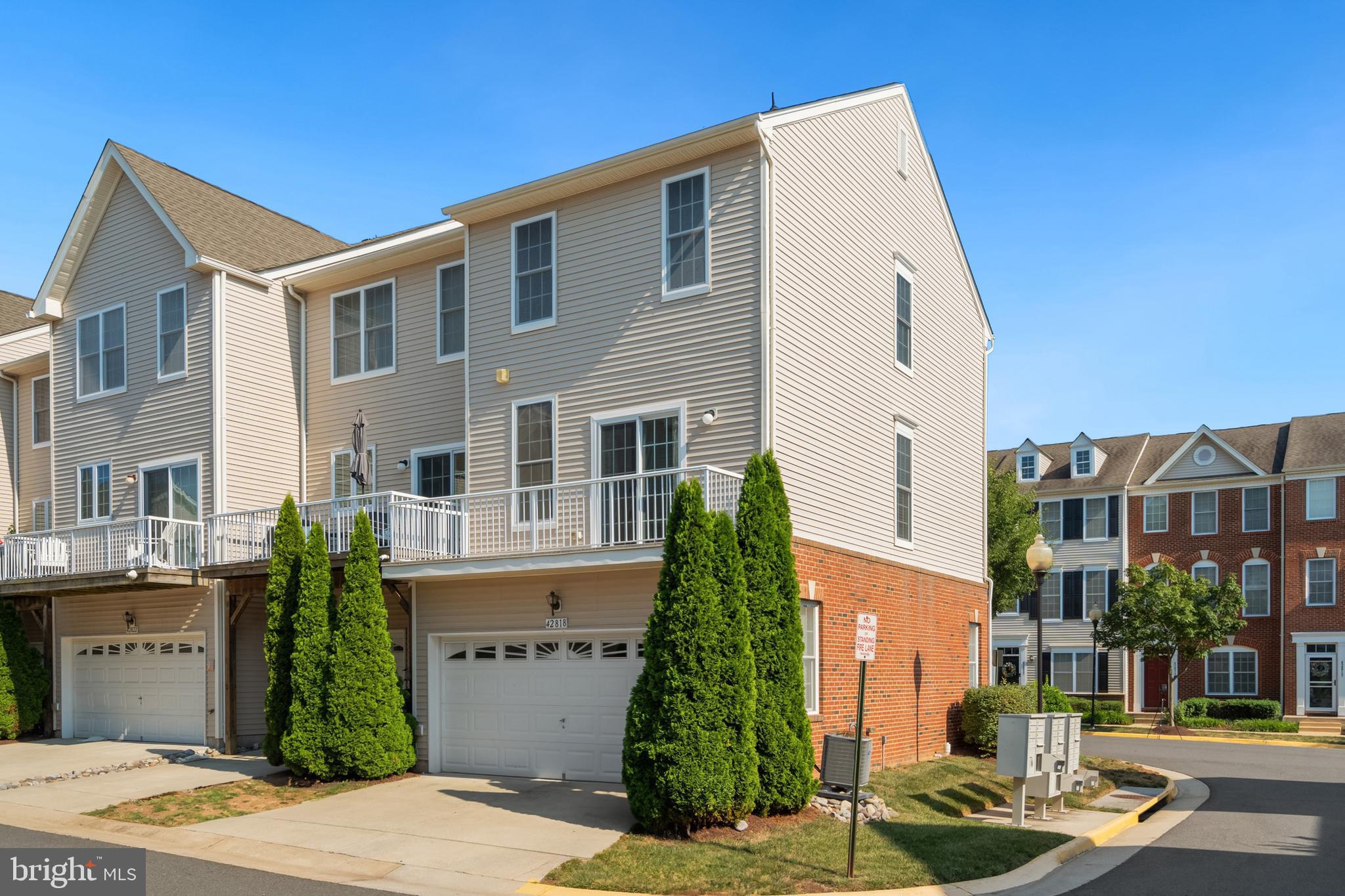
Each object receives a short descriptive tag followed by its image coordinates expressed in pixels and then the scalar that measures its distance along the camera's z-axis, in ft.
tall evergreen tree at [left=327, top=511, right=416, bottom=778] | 53.88
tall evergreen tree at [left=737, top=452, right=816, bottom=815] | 43.78
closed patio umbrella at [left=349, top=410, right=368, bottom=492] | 63.41
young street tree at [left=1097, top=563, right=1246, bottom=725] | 109.50
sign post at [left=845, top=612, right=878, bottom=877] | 36.78
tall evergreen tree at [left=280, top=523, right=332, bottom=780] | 53.88
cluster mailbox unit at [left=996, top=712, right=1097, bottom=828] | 47.91
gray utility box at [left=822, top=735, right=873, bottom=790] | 46.24
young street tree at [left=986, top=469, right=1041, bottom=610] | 115.14
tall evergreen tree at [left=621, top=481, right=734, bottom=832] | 40.47
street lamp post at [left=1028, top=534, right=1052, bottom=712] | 57.93
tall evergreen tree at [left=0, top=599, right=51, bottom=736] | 75.77
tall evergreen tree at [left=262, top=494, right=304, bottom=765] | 57.36
